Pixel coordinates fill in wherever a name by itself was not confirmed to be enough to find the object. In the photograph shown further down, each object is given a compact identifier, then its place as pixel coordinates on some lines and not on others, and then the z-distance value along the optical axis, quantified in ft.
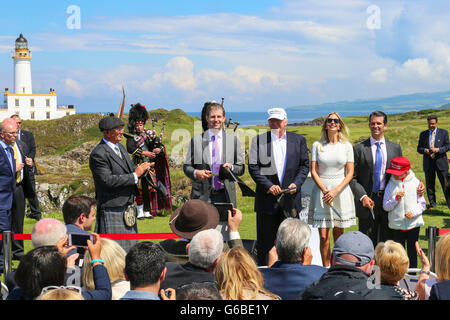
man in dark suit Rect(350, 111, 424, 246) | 20.24
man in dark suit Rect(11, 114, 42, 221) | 29.25
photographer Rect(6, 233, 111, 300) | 10.02
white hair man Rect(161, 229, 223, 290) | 11.66
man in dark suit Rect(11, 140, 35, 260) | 22.88
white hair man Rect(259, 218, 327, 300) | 11.67
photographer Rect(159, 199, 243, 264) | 14.10
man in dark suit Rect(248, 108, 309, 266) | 20.02
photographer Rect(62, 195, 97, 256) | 15.44
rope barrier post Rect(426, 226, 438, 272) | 16.67
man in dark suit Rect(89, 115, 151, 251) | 18.85
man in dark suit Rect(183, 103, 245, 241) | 19.86
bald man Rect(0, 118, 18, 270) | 21.09
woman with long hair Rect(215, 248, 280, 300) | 10.39
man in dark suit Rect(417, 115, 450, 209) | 37.85
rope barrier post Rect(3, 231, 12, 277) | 17.24
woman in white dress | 20.20
